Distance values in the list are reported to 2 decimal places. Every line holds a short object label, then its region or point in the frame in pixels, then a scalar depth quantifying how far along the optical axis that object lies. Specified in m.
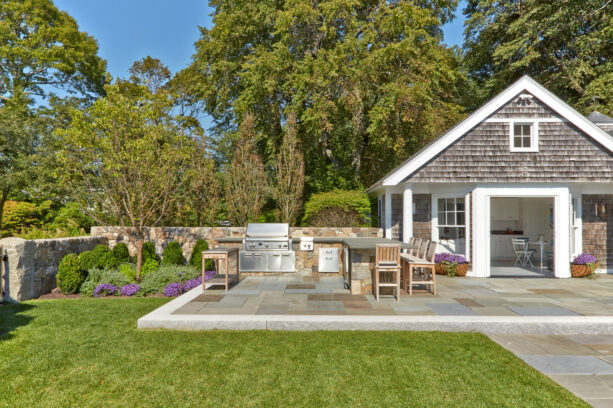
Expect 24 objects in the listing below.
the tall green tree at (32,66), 17.58
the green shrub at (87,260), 9.14
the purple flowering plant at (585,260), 10.15
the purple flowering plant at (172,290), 8.47
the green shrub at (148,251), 10.91
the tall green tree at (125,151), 9.12
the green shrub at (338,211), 13.76
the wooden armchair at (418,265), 7.58
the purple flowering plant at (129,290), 8.51
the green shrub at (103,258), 9.64
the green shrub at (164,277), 8.69
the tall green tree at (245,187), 14.01
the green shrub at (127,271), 9.50
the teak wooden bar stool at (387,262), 7.18
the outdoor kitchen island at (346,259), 7.80
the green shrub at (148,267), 9.75
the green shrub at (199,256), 10.86
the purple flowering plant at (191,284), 8.72
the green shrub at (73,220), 13.88
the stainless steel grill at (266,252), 10.59
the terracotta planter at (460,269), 10.38
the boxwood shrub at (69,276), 8.53
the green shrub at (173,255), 11.07
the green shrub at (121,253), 10.51
